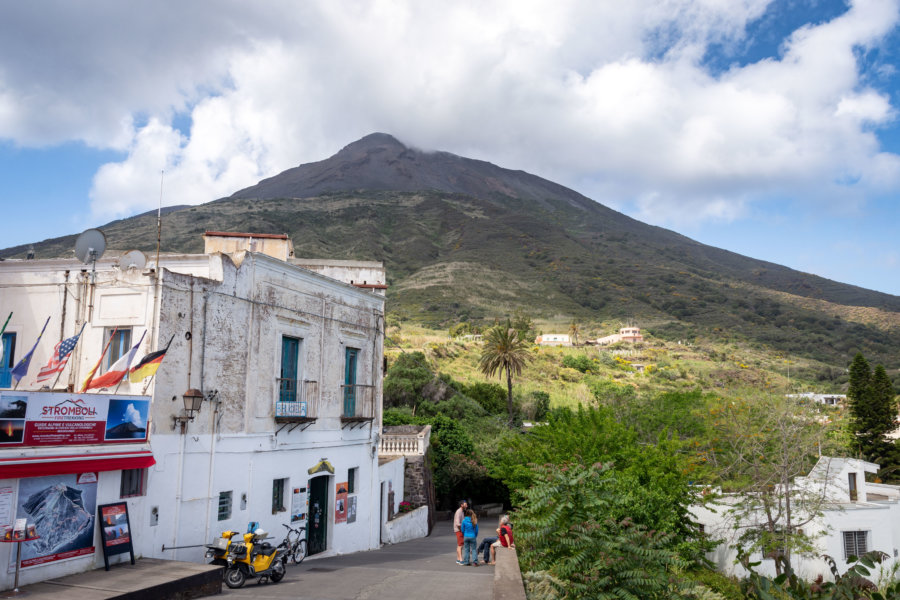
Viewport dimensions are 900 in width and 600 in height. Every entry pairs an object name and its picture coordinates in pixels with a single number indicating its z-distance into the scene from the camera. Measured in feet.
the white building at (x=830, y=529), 84.84
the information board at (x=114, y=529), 37.89
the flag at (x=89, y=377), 42.32
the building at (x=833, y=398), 200.52
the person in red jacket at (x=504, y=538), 49.98
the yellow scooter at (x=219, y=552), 42.16
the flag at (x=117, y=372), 42.05
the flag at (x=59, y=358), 42.42
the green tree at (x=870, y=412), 157.38
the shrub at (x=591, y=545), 35.70
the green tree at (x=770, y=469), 80.89
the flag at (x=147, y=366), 42.01
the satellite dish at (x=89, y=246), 46.60
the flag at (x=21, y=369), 39.04
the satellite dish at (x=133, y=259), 47.68
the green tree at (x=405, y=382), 144.05
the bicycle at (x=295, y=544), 52.94
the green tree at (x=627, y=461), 54.08
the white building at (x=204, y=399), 37.92
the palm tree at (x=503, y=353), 156.46
